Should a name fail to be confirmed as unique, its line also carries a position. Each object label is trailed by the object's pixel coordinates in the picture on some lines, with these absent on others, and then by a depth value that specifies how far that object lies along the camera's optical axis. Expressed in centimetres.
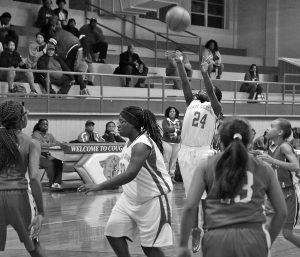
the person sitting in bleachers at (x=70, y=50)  1591
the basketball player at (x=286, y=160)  614
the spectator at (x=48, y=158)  1293
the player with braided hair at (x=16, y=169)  470
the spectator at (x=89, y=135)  1388
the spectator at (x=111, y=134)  1430
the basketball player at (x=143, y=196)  487
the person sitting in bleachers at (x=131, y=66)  1736
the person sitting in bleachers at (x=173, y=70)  1831
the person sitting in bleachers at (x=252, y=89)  1925
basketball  1141
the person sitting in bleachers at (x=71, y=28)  1703
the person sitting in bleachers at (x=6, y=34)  1530
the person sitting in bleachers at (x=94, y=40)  1789
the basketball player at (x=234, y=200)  342
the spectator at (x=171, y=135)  1455
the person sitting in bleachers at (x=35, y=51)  1516
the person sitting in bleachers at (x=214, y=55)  2000
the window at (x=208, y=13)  2580
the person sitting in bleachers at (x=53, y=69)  1477
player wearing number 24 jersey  719
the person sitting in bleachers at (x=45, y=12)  1758
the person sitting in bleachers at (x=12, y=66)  1402
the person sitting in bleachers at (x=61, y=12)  1761
